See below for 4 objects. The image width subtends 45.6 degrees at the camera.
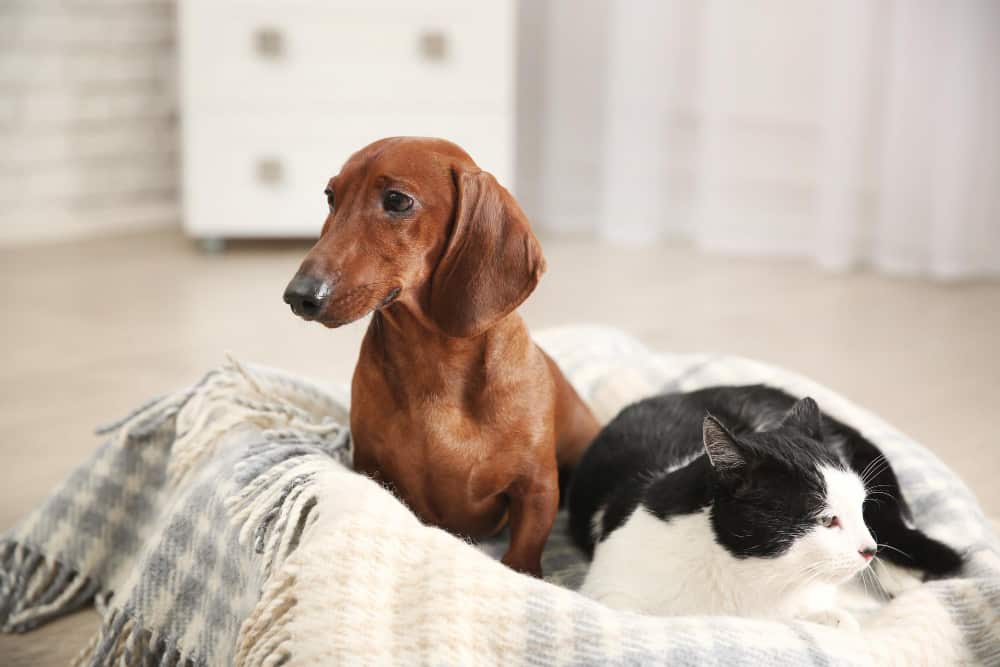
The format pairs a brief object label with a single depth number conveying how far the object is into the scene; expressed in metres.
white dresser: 2.96
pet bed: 0.92
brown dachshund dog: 1.02
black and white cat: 1.03
